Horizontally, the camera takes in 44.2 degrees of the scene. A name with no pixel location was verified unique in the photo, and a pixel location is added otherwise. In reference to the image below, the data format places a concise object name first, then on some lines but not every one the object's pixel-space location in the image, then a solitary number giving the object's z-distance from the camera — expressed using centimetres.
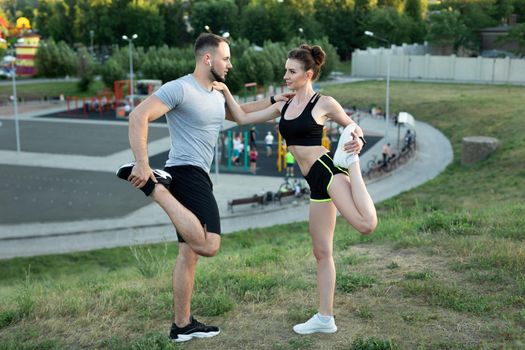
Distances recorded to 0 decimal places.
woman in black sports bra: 480
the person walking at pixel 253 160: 2628
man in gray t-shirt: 459
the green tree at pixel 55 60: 6184
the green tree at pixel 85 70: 6084
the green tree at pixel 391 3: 8744
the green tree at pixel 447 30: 6862
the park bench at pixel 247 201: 2064
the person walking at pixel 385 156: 2598
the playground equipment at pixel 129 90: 4778
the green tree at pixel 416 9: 8381
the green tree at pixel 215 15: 8481
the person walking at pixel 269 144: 2950
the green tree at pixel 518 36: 6269
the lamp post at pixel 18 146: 3056
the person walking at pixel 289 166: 2484
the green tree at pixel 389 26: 7669
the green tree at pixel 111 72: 5353
